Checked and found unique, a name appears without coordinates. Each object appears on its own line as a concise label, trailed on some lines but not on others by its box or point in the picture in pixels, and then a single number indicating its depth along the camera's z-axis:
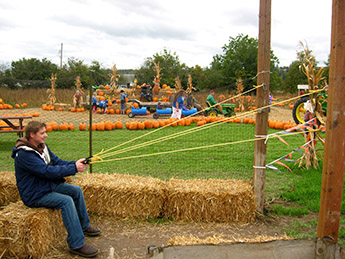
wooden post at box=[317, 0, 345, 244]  2.72
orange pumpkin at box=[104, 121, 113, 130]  13.07
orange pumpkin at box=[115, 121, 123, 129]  13.55
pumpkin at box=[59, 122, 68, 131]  12.90
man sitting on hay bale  3.50
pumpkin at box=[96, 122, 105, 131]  12.89
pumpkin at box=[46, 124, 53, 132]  12.33
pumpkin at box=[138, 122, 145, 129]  13.23
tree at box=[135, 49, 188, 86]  36.33
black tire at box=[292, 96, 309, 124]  12.19
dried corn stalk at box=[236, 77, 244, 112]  21.09
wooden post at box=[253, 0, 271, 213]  4.46
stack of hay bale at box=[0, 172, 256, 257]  4.48
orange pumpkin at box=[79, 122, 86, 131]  12.93
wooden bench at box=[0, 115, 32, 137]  8.86
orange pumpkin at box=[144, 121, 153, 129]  13.41
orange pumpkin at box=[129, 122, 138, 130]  13.05
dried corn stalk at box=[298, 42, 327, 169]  6.09
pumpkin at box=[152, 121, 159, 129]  13.56
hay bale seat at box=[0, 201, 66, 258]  3.36
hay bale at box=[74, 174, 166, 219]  4.53
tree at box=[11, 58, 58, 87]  36.41
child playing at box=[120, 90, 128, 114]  19.76
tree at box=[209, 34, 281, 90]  37.25
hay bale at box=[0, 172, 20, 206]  4.65
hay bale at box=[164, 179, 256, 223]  4.46
